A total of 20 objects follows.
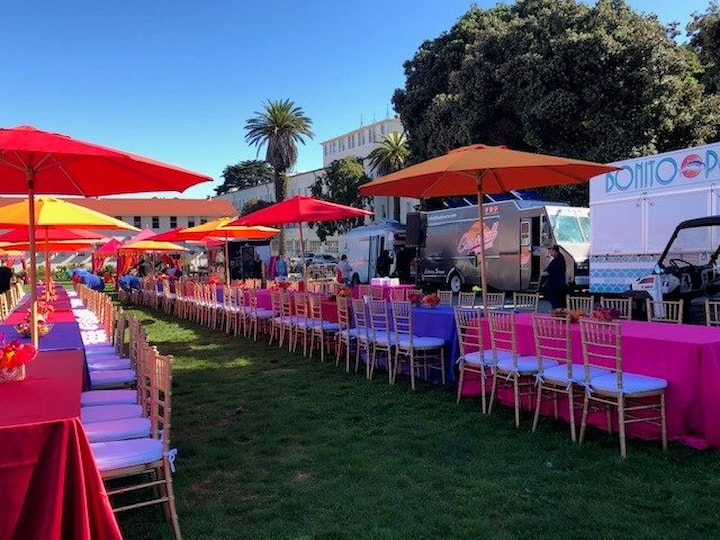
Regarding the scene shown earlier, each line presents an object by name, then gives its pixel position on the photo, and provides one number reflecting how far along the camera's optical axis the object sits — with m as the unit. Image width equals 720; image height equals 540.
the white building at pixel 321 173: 54.91
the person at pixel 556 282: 11.12
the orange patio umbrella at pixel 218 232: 13.73
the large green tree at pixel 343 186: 43.56
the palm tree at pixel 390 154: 44.59
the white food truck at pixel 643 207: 9.99
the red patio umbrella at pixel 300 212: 10.32
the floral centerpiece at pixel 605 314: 5.39
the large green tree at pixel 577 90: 18.06
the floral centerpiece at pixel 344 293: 8.80
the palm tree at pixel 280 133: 42.62
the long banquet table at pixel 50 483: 2.63
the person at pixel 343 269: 20.35
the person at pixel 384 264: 23.83
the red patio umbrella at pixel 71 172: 3.61
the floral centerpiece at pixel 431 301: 7.81
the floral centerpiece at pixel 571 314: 5.56
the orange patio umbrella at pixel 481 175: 6.02
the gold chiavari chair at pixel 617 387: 4.59
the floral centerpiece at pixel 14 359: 3.64
